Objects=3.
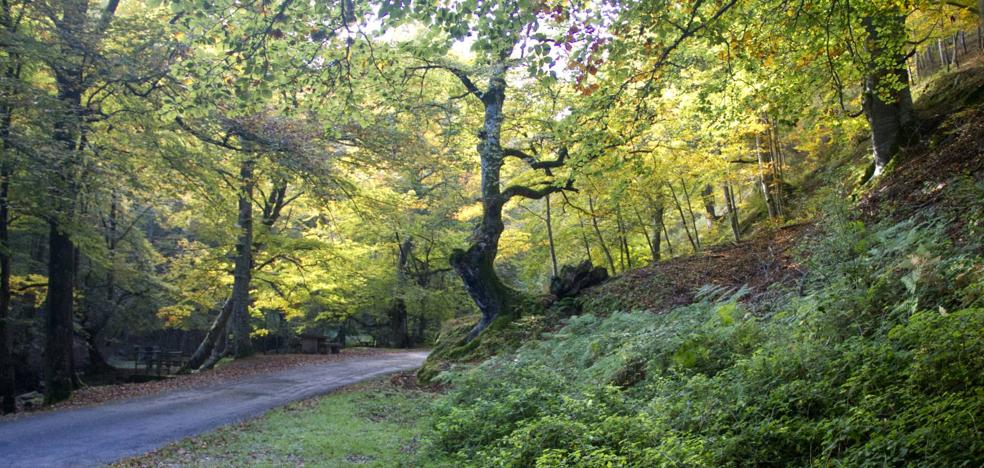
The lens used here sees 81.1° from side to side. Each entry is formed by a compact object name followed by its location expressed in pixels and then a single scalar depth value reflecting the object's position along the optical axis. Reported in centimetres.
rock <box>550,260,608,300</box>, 1460
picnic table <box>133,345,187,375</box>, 2211
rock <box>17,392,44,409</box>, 1320
